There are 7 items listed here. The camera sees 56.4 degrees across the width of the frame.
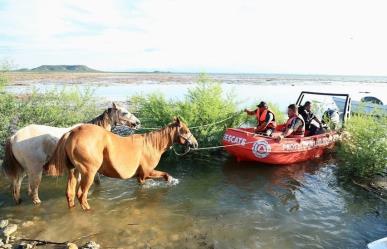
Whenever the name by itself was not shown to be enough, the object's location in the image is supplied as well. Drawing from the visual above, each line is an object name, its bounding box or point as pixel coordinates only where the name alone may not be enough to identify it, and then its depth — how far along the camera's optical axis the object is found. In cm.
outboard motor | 1326
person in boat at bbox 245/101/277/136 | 1173
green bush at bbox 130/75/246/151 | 1170
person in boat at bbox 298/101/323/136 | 1277
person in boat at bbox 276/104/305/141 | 1152
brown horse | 673
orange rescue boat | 1080
